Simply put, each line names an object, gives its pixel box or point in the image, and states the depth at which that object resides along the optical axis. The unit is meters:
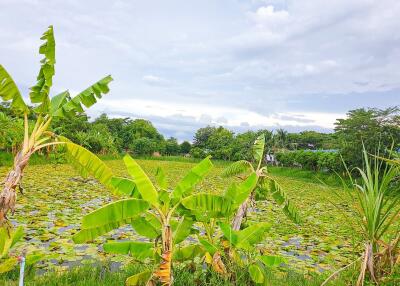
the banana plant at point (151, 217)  3.08
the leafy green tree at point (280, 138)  37.47
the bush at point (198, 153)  42.37
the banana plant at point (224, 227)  3.30
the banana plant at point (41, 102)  3.39
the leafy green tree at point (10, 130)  13.08
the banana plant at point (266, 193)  4.42
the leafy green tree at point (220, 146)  38.87
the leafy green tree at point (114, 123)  45.97
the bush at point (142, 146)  37.81
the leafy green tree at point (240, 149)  34.05
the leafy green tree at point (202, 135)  51.25
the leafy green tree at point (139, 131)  43.81
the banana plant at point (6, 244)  3.33
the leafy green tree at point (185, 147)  54.41
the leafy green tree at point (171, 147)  49.63
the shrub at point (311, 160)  21.06
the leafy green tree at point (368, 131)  17.73
